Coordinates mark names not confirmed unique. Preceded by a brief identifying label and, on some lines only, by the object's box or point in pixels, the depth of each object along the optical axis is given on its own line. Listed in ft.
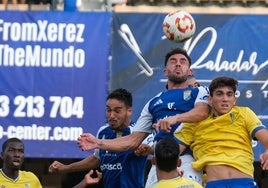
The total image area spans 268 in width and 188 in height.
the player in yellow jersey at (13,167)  56.40
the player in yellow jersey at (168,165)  40.44
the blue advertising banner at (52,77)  82.52
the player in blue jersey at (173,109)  49.36
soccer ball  61.81
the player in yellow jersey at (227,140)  47.96
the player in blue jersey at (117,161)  54.31
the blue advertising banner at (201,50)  83.42
